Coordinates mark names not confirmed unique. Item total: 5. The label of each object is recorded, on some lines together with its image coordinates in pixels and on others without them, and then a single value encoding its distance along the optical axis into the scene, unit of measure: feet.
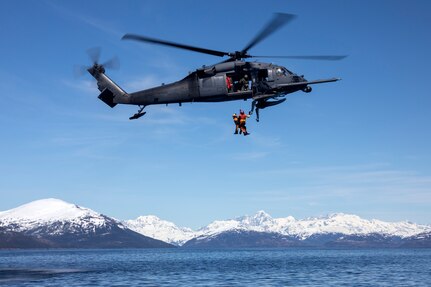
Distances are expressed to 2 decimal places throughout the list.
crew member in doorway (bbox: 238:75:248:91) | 144.46
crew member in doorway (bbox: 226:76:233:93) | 144.97
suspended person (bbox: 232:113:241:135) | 133.49
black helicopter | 142.41
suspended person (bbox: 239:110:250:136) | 133.69
